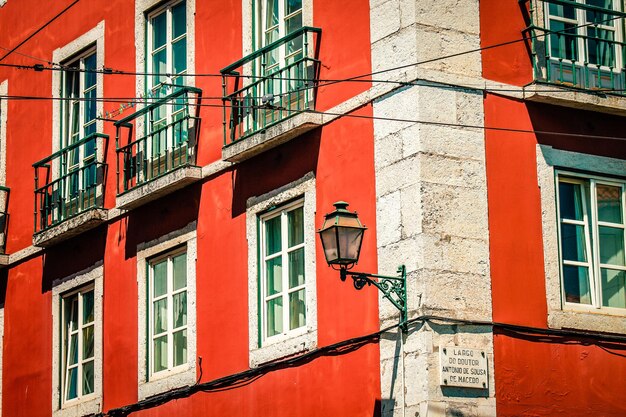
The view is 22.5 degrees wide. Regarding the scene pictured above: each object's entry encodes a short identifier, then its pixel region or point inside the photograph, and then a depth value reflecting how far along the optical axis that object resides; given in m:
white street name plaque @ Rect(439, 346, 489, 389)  13.95
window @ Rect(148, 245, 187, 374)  17.91
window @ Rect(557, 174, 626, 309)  15.21
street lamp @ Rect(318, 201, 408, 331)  13.89
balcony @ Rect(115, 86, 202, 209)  17.81
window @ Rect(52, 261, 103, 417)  19.30
